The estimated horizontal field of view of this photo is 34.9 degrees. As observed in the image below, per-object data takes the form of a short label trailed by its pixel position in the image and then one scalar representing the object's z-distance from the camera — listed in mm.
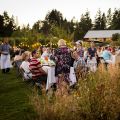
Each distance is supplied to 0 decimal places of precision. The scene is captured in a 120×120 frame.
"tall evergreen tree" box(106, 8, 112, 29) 71339
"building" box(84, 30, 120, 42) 54969
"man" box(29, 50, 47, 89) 6002
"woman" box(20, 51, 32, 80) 6513
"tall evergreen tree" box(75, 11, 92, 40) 58211
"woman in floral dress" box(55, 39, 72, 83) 5309
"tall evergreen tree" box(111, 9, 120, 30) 62780
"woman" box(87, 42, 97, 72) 9535
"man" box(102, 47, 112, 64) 9346
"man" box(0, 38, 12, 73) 8923
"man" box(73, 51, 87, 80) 7247
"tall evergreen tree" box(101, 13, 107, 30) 68498
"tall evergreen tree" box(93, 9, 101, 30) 68062
